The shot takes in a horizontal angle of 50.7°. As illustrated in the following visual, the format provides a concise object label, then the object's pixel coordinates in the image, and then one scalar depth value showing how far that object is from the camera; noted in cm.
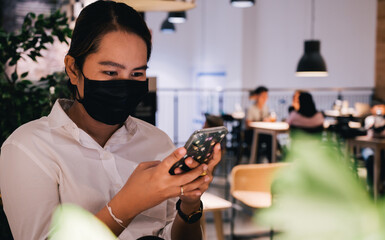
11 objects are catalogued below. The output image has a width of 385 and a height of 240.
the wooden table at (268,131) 622
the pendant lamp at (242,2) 570
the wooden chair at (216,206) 211
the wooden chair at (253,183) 293
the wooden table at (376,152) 469
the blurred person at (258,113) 703
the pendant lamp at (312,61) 649
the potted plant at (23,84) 183
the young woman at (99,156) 99
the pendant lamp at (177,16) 839
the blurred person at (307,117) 564
